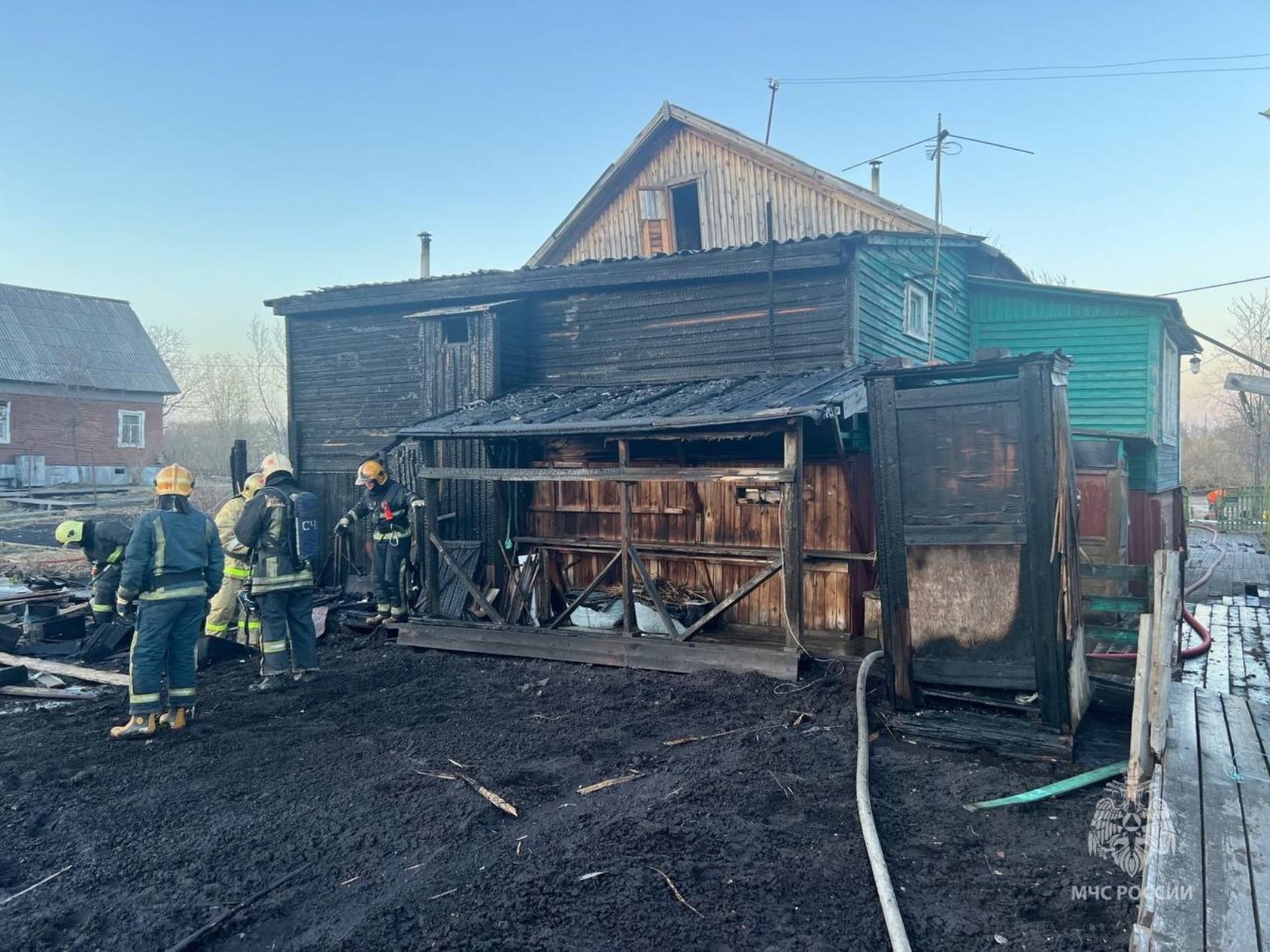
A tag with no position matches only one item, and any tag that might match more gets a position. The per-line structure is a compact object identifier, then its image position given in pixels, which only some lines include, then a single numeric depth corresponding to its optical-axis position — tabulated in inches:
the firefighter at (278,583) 291.7
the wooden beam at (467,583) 348.2
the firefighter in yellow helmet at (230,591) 339.3
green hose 179.6
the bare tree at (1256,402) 1012.5
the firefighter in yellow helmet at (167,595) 242.1
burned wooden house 311.9
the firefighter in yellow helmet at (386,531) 389.7
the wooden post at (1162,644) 167.8
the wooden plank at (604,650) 289.4
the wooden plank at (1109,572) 224.1
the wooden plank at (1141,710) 168.2
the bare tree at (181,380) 1953.7
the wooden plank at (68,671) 294.8
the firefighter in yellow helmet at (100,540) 258.8
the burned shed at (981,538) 204.1
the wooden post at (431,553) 362.9
